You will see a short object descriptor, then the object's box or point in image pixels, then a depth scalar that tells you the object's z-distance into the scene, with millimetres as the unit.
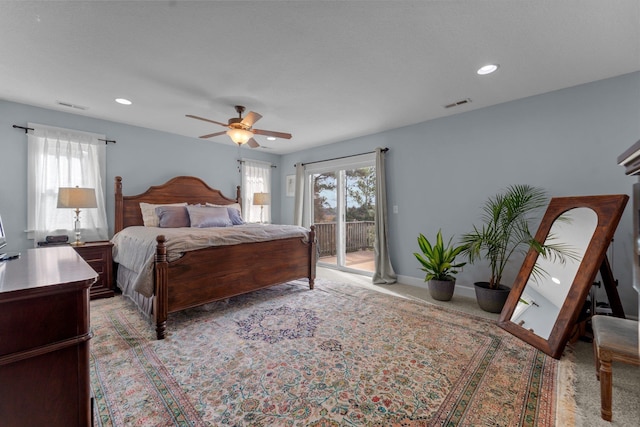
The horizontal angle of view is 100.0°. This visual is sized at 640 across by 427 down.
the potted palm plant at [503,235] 2947
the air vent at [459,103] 3202
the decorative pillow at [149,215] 4043
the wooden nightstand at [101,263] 3367
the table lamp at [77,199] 3248
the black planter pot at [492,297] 2930
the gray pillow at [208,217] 3953
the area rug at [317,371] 1503
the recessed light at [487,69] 2443
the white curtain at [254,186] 5520
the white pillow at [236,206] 4873
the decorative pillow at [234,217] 4461
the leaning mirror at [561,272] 2133
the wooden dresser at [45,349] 868
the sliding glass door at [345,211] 4820
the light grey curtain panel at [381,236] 4246
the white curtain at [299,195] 5609
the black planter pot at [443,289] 3361
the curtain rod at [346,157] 4340
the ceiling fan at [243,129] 2979
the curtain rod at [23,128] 3284
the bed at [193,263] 2428
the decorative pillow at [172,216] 3914
